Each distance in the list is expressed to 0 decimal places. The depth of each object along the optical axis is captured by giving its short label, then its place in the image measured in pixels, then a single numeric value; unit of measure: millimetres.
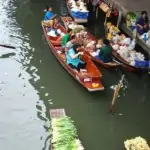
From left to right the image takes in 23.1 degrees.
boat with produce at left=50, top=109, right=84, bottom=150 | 9930
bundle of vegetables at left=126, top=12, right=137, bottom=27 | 17391
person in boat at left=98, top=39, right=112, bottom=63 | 14539
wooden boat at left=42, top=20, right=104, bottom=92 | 12953
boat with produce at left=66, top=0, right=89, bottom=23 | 18625
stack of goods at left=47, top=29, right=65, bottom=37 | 16583
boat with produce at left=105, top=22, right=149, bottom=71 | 14688
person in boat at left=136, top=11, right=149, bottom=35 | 16297
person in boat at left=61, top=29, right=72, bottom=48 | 14883
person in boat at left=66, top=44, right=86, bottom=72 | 13734
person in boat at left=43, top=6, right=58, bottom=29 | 17255
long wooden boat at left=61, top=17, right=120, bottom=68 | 14672
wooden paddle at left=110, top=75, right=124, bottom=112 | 11680
